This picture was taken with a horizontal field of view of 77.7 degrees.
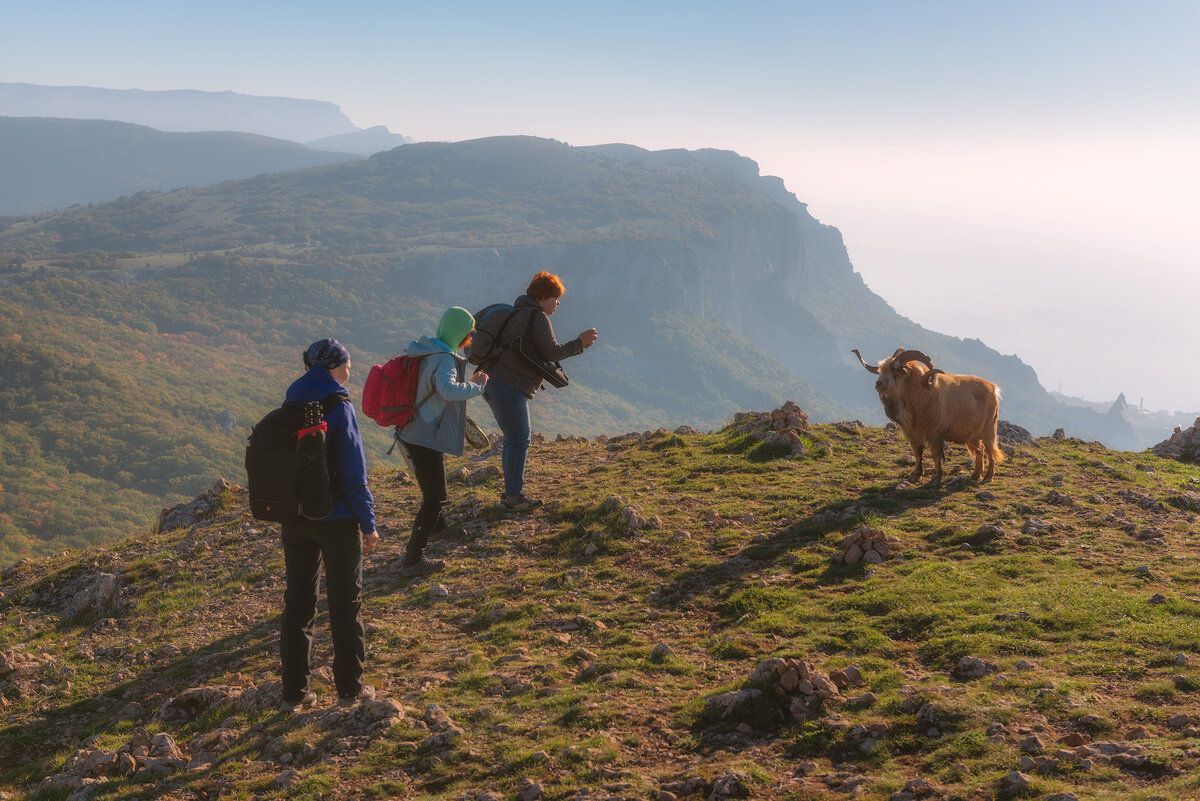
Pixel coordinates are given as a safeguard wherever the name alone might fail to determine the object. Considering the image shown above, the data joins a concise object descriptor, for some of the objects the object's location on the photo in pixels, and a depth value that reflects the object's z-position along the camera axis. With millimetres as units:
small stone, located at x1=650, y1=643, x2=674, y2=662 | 6355
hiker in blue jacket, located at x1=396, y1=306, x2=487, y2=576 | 7699
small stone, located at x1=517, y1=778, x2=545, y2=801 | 4516
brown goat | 10625
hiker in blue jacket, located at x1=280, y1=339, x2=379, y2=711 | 5570
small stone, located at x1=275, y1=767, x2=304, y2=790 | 4855
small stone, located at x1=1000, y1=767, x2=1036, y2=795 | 3904
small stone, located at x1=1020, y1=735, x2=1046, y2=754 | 4297
